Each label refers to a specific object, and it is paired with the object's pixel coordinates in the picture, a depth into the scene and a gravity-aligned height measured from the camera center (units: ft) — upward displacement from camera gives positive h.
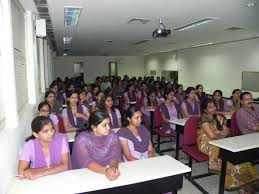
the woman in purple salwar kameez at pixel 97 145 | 7.98 -2.30
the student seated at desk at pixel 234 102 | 19.48 -2.19
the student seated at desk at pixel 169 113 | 16.14 -2.56
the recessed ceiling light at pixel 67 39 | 24.51 +4.12
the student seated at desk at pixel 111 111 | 14.46 -2.07
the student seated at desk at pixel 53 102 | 15.81 -1.67
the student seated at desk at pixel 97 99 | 16.28 -1.70
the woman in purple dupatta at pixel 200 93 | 23.34 -1.71
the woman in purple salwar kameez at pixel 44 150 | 7.64 -2.36
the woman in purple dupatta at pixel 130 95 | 25.81 -1.96
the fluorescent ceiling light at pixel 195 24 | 15.72 +3.65
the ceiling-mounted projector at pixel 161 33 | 14.69 +2.66
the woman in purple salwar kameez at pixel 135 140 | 9.32 -2.45
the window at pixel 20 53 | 10.66 +1.17
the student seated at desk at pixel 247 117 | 13.38 -2.32
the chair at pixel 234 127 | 14.38 -3.09
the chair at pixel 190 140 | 12.12 -3.25
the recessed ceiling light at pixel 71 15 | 12.71 +3.67
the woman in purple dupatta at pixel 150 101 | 20.63 -2.25
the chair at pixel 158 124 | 16.57 -3.30
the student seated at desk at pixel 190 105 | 17.33 -2.13
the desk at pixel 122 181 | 6.20 -2.80
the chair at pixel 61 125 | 13.78 -2.73
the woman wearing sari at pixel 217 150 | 10.31 -3.43
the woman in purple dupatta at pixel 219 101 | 19.75 -2.09
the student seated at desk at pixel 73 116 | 14.40 -2.33
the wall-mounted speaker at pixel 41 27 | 14.65 +3.06
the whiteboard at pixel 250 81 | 25.11 -0.61
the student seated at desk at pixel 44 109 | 12.07 -1.58
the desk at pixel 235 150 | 9.66 -3.06
